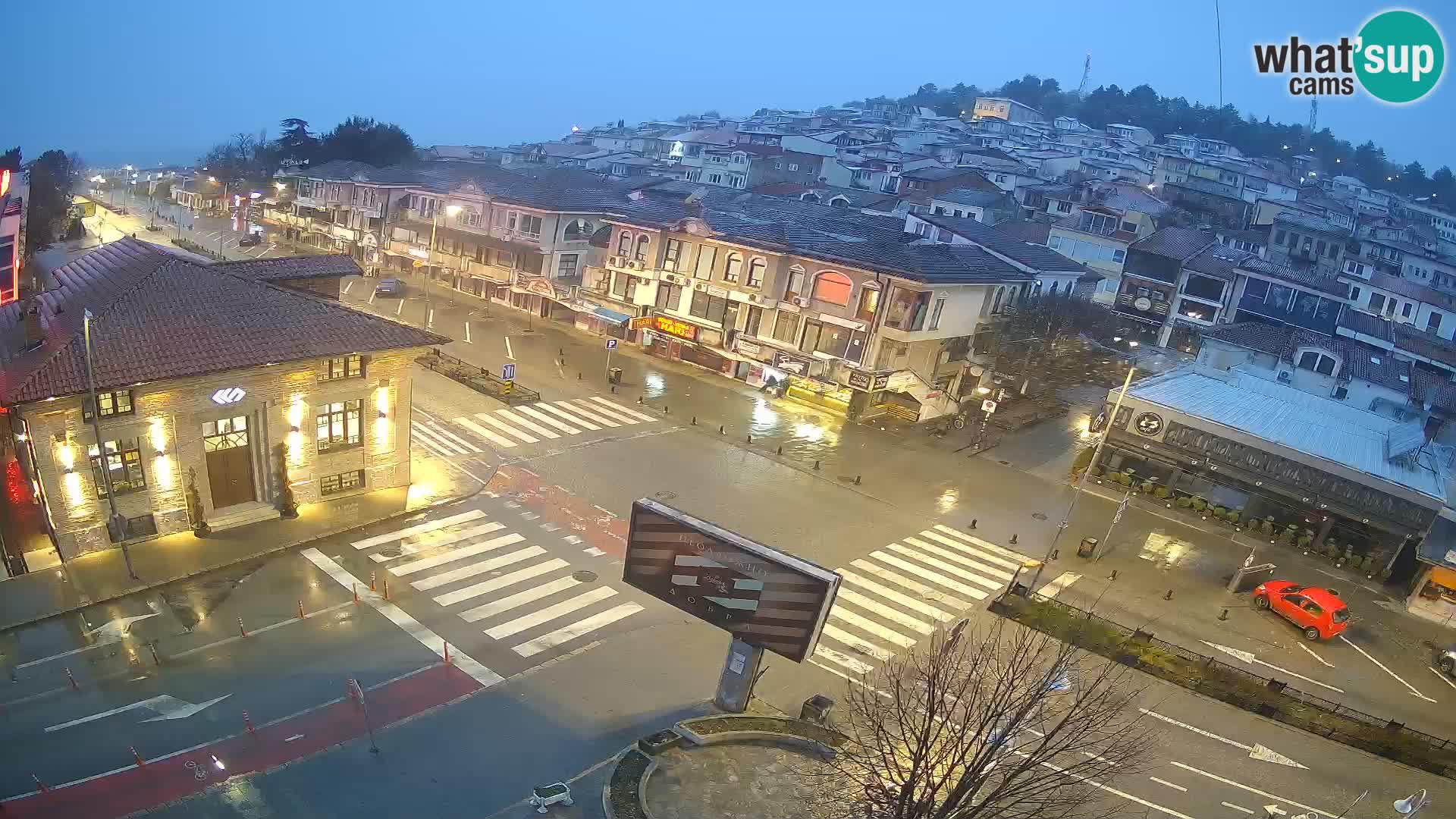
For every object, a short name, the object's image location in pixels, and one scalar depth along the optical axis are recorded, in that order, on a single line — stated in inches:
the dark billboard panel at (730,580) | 649.6
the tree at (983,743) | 498.6
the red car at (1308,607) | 1057.5
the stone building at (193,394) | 858.8
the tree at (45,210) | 2310.5
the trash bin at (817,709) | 704.4
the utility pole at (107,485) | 818.8
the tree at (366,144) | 3991.1
